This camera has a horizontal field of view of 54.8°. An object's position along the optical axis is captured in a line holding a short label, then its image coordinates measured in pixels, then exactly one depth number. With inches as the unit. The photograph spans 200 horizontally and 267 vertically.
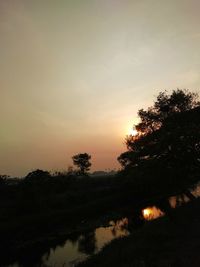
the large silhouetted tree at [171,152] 1033.9
